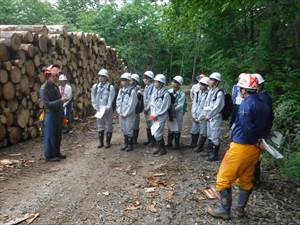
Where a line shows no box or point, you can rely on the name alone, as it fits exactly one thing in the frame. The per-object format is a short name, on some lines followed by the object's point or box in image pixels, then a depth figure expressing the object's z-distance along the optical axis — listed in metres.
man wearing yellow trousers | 3.49
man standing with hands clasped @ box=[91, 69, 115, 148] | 5.99
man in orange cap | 5.20
